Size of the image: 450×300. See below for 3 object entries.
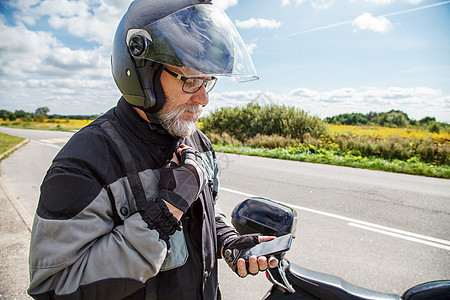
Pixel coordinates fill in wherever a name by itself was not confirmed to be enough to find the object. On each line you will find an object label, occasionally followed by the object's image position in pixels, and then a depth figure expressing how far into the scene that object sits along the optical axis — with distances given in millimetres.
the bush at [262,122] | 16500
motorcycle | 927
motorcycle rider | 892
